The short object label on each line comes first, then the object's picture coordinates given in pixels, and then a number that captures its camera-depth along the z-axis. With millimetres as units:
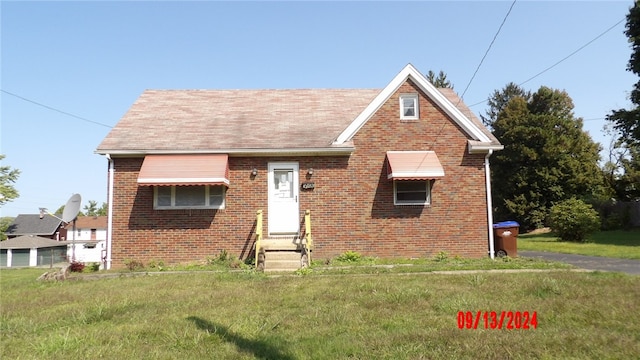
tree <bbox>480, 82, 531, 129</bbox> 54969
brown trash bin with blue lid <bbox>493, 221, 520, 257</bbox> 12934
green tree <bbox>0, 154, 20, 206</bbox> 44000
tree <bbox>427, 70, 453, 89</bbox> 45688
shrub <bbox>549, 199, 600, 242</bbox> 22359
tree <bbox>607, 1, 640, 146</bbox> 26297
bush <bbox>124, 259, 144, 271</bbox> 11563
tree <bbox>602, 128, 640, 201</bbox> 35531
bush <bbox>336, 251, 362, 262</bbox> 12039
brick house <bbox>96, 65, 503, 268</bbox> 12367
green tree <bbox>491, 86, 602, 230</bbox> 37062
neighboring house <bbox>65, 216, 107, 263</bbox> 74188
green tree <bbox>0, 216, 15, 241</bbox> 59509
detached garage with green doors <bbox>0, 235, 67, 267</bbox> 49375
